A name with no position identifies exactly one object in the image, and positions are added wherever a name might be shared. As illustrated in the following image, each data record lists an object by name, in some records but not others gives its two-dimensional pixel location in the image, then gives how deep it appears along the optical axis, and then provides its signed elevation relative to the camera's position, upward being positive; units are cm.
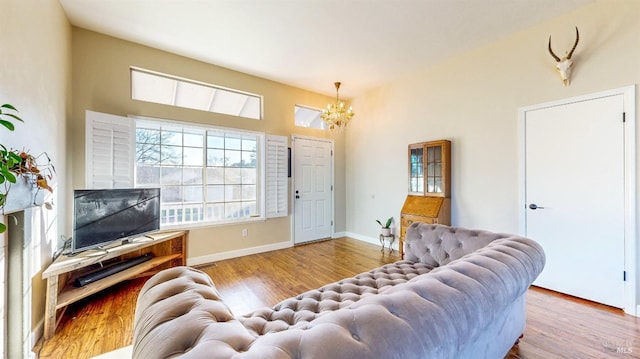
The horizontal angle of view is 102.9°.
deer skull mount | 269 +121
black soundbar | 244 -94
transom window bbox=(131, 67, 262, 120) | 352 +130
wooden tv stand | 207 -95
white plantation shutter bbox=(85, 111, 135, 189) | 296 +36
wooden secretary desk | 370 -10
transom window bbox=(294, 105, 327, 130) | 504 +127
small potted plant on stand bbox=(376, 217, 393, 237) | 445 -87
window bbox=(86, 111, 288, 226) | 308 +20
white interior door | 250 -17
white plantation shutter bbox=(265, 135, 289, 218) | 446 +5
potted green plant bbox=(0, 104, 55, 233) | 98 +6
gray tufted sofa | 71 -48
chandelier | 439 +115
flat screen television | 240 -37
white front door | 491 -18
